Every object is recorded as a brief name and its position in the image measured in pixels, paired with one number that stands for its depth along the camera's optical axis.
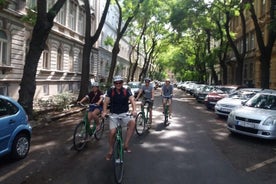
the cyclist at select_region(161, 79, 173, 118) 7.94
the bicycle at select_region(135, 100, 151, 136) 6.30
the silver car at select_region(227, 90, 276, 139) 5.77
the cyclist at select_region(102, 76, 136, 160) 3.86
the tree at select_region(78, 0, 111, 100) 11.80
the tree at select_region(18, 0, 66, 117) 7.49
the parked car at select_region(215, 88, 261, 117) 9.00
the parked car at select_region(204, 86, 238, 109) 12.26
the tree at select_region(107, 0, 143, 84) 14.34
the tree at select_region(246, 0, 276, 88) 11.79
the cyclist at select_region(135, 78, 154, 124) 7.00
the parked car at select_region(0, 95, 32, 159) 3.89
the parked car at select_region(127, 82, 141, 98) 17.20
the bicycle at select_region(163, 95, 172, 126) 7.84
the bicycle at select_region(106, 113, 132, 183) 3.37
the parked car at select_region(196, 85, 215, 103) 15.74
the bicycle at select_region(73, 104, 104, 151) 4.82
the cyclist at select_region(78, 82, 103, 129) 5.11
